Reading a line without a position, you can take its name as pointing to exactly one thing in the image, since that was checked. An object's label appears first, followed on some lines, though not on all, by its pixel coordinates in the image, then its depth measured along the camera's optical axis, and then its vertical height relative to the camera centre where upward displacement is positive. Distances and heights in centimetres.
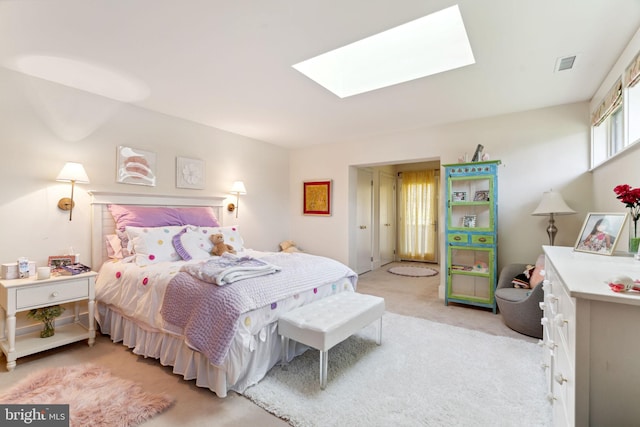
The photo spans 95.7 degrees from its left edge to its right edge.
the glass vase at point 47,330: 251 -104
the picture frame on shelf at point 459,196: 377 +20
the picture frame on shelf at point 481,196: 361 +20
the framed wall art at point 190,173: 383 +52
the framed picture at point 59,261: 265 -48
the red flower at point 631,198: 163 +8
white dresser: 80 -41
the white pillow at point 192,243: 297 -35
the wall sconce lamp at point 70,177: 272 +32
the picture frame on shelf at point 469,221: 370 -12
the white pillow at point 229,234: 333 -28
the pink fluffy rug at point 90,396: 167 -119
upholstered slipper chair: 274 -91
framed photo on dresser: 169 -13
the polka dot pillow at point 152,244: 276 -33
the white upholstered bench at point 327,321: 196 -81
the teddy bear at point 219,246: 316 -39
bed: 190 -66
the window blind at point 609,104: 235 +96
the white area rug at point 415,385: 170 -120
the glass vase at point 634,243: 162 -17
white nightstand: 221 -75
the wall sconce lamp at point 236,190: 436 +32
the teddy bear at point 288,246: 521 -65
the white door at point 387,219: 653 -18
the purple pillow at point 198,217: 356 -8
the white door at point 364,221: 553 -19
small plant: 247 -90
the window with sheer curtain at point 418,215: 679 -9
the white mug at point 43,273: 237 -51
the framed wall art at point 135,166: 327 +52
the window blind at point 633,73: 192 +98
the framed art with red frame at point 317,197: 525 +25
